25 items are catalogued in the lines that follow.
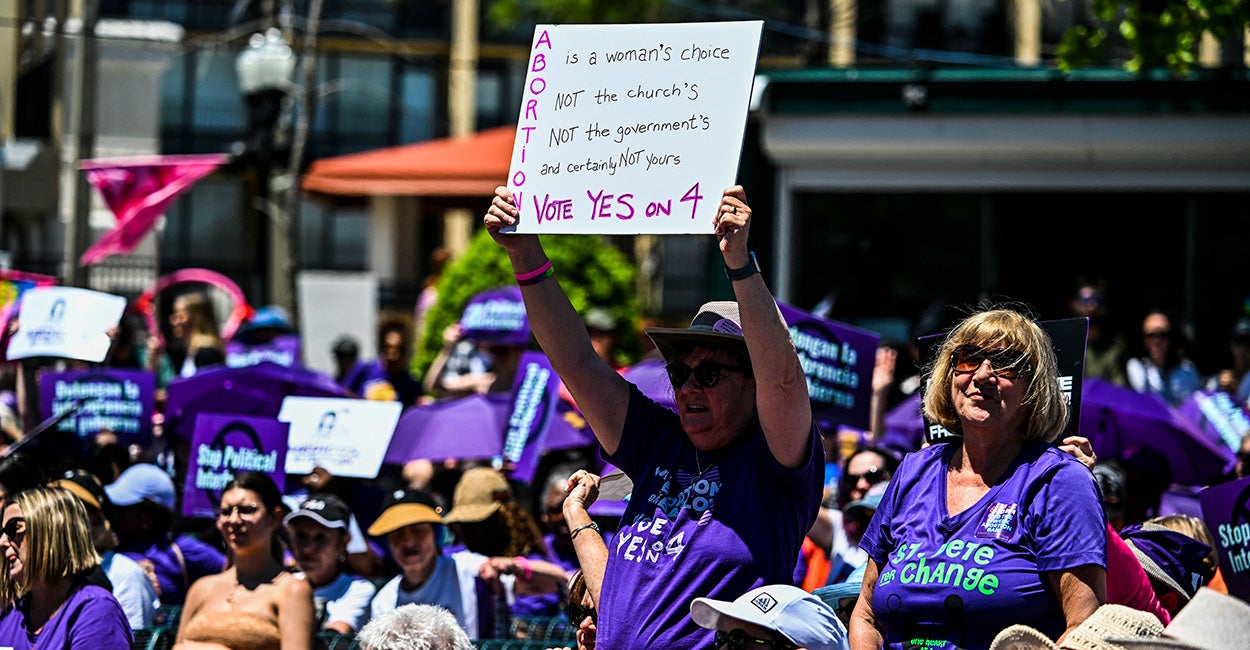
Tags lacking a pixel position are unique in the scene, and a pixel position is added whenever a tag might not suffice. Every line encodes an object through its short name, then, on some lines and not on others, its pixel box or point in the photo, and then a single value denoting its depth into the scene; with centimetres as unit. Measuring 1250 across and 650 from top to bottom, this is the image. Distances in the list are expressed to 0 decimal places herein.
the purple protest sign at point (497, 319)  2267
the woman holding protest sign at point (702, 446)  907
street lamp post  3356
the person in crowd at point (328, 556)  1520
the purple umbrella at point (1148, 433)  1794
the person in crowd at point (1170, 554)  1114
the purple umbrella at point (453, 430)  2045
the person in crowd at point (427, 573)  1511
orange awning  5034
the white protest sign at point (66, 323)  2012
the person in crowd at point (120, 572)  1469
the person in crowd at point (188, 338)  2502
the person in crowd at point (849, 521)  1557
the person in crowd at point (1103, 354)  2322
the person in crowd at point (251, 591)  1337
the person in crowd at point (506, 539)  1555
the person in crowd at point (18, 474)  1566
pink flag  3008
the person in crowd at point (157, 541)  1625
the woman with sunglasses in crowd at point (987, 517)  889
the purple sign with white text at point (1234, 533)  1260
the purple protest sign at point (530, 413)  1905
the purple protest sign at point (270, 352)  2409
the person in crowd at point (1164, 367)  2373
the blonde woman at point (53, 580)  1215
